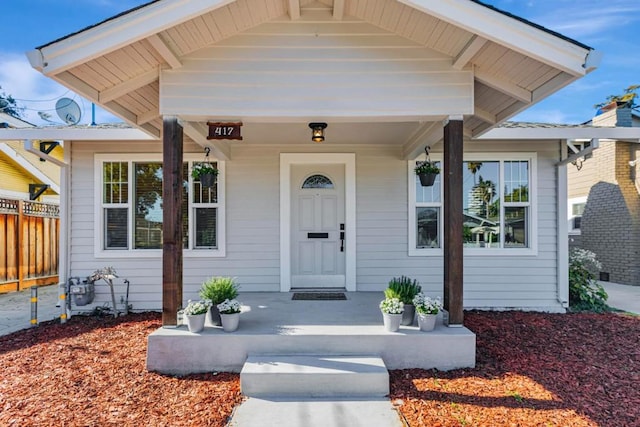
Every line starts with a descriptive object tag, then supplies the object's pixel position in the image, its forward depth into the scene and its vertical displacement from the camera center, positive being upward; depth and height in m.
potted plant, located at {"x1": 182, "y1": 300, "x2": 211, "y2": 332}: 3.56 -0.96
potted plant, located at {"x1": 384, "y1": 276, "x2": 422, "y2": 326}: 3.77 -0.81
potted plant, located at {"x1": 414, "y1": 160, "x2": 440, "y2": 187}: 5.02 +0.62
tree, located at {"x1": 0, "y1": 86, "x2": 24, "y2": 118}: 20.12 +6.57
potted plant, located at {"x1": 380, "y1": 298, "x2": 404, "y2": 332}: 3.59 -0.96
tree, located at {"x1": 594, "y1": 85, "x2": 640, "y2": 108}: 8.09 +3.34
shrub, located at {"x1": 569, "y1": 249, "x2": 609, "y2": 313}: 5.91 -1.21
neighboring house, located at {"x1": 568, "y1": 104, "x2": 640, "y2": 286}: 8.35 +0.33
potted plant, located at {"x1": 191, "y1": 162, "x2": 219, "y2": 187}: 5.01 +0.60
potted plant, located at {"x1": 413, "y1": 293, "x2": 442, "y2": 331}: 3.61 -0.95
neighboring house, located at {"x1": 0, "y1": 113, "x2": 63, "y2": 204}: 8.39 +1.08
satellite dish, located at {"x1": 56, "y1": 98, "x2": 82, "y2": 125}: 6.99 +2.06
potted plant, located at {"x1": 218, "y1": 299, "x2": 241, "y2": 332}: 3.62 -0.98
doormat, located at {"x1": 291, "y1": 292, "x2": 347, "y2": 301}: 5.14 -1.16
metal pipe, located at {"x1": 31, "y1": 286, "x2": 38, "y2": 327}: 5.11 -1.28
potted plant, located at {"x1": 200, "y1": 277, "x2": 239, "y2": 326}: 3.78 -0.80
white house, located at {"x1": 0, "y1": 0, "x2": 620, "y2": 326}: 3.41 +1.00
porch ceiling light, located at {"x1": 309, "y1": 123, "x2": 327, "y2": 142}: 4.20 +1.01
